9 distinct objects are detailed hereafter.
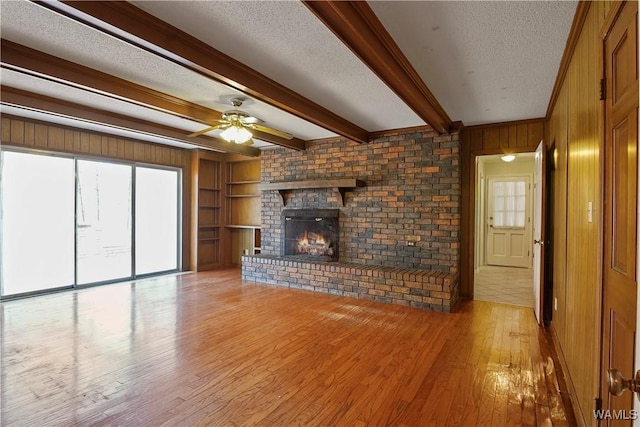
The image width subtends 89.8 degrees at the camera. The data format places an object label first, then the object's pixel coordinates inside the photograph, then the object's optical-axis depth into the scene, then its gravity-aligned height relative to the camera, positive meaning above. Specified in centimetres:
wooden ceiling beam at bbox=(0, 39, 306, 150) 245 +116
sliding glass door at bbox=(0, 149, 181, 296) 436 -15
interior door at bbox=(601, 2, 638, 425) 107 +5
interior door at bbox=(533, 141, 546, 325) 342 -26
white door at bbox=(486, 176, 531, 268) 708 -17
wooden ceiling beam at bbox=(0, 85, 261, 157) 330 +117
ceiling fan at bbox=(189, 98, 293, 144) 349 +96
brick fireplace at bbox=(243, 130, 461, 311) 439 -9
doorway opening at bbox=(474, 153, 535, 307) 701 -5
